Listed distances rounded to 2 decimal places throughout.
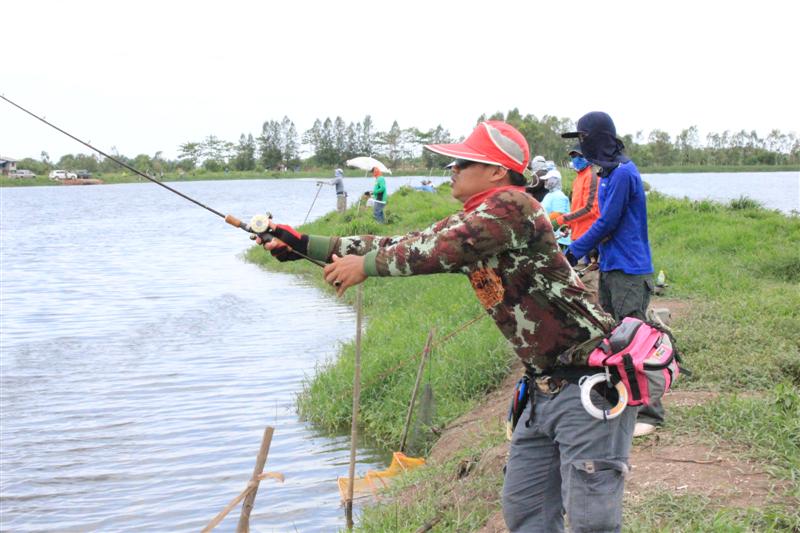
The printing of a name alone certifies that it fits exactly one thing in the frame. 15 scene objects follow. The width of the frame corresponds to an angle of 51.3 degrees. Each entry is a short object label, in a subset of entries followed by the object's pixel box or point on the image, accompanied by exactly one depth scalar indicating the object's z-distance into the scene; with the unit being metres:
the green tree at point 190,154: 116.78
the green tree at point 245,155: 119.12
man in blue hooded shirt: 5.15
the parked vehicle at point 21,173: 102.81
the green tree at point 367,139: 118.56
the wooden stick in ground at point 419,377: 6.46
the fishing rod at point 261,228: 3.42
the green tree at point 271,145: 117.44
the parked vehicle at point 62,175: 104.64
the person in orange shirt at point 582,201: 6.59
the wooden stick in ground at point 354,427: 5.32
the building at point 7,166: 103.19
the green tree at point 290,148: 118.12
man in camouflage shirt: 2.93
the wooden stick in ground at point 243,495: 3.52
